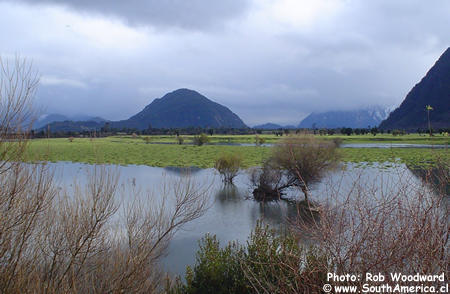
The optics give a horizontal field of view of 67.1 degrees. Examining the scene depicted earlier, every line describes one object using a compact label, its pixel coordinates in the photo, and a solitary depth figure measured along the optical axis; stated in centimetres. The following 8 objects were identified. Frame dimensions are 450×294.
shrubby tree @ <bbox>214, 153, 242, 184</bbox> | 2967
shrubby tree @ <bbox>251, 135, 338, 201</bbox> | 2259
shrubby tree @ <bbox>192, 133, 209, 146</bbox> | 7712
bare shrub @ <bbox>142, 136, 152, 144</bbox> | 9206
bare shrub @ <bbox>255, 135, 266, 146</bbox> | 7948
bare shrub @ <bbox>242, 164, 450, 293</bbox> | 355
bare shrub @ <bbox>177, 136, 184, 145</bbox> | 8464
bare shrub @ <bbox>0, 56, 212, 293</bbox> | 546
